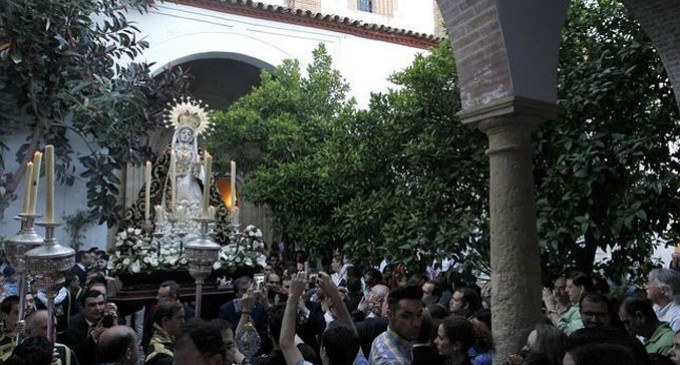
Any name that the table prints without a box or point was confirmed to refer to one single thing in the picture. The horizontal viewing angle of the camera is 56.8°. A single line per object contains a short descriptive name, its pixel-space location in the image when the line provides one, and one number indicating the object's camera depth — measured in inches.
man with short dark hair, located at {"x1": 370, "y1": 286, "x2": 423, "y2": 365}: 147.1
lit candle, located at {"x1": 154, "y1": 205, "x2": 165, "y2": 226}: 376.8
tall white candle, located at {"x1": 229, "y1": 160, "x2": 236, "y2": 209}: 324.5
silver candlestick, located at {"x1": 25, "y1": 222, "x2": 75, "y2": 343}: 110.4
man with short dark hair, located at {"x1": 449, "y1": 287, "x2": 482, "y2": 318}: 224.6
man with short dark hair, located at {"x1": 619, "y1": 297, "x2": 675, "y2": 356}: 170.1
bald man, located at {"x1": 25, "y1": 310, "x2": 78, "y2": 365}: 163.5
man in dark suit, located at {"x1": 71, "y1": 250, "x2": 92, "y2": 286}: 357.0
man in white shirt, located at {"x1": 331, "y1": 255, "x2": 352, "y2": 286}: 396.1
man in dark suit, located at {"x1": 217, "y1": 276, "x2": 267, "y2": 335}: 229.6
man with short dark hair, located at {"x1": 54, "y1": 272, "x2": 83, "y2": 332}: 245.8
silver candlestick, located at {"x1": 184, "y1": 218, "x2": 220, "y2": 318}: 141.6
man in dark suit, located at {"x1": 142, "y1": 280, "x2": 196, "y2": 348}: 231.6
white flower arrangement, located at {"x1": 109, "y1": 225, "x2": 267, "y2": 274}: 316.5
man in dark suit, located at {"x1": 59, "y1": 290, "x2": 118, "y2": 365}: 182.1
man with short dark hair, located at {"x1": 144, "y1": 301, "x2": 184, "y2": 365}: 161.8
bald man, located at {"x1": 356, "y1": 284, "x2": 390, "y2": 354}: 187.2
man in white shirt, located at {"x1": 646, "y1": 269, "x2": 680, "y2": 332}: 198.5
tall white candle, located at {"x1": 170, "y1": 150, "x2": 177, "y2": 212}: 395.9
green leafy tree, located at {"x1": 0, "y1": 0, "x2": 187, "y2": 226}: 468.1
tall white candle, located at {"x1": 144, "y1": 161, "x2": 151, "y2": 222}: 359.3
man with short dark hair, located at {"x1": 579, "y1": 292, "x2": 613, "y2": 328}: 164.7
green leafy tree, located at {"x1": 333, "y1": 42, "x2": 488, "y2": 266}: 313.9
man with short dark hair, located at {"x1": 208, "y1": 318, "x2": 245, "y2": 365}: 134.1
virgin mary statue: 386.6
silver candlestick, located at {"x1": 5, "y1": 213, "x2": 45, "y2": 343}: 120.2
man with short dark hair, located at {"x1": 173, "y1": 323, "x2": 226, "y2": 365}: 111.5
